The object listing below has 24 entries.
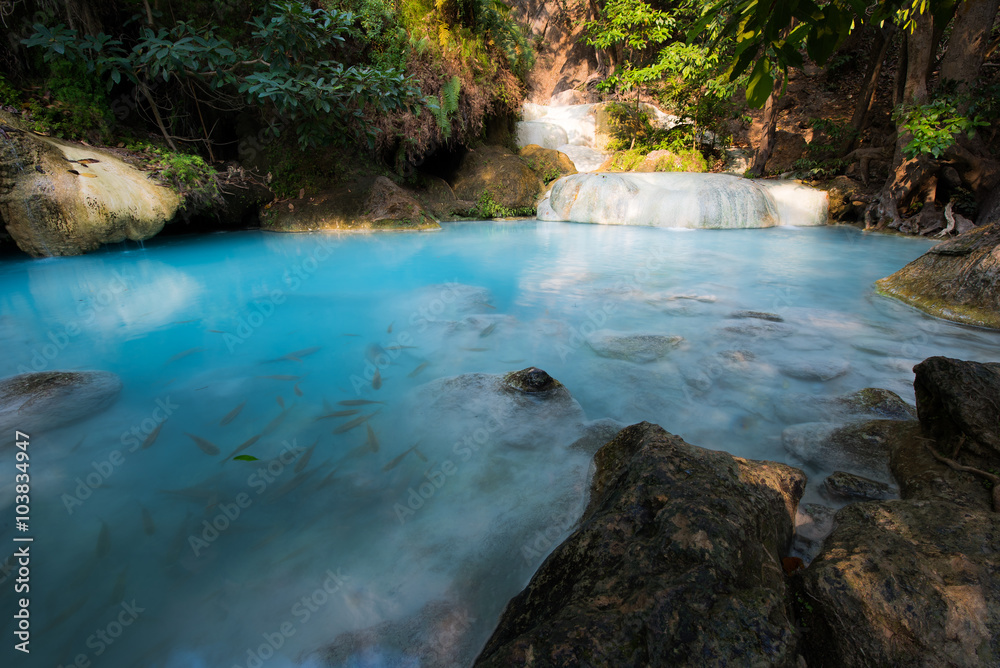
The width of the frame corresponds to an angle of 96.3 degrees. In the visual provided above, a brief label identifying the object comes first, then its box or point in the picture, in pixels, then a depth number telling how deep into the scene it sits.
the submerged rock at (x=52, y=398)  2.29
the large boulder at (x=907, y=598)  0.99
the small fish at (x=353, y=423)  2.32
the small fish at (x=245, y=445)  2.12
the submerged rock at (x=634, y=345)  3.15
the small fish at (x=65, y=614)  1.32
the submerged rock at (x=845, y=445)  1.94
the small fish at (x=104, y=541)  1.58
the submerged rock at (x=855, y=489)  1.74
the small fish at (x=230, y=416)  2.38
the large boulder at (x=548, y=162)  12.81
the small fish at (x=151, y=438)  2.19
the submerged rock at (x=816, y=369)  2.81
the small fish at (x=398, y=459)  2.04
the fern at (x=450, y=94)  10.23
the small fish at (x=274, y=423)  2.31
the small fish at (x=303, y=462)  2.02
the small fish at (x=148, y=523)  1.67
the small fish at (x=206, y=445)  2.14
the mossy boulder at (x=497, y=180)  11.85
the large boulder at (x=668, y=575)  0.91
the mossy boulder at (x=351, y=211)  9.50
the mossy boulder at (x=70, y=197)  5.51
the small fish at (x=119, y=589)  1.40
